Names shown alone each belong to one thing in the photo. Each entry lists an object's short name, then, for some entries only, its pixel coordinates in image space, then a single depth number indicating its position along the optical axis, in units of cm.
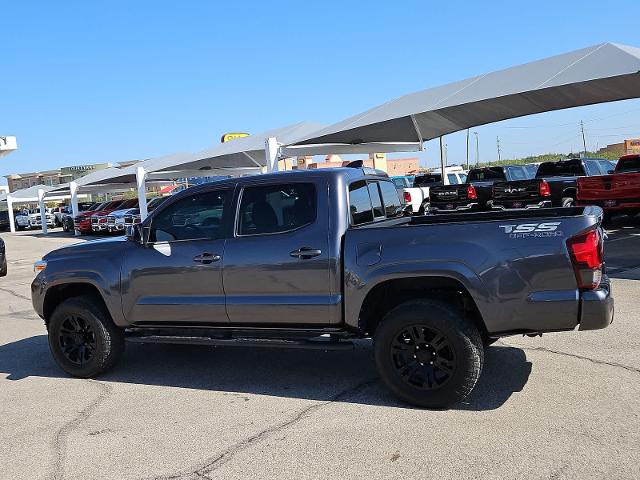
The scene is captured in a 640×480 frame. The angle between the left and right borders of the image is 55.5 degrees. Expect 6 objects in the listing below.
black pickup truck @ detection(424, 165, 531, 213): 1773
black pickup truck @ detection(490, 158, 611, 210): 1571
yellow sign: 5003
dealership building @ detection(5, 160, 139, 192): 11220
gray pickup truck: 421
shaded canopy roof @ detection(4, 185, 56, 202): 4888
